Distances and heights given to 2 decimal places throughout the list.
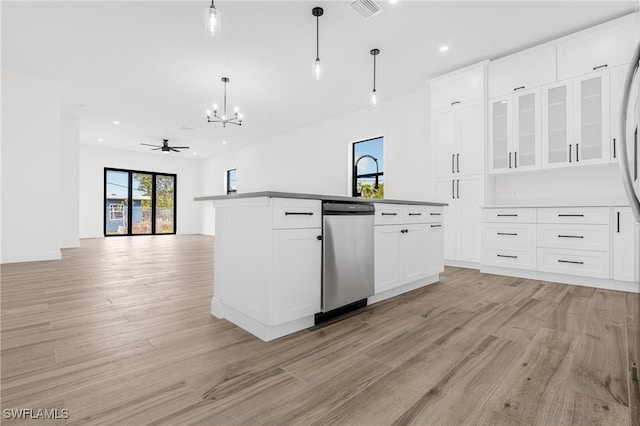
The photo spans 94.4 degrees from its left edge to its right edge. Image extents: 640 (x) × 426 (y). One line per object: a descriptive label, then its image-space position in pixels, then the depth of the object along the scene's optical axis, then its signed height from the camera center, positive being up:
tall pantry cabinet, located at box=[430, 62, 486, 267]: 4.07 +0.83
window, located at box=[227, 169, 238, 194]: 10.07 +1.08
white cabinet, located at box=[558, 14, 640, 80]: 3.09 +1.83
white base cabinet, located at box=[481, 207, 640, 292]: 2.95 -0.35
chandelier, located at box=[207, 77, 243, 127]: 4.76 +1.82
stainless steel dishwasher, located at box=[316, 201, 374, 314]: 2.02 -0.30
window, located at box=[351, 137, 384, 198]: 5.82 +0.90
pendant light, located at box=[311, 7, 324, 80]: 2.87 +2.08
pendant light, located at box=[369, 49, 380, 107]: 3.52 +2.02
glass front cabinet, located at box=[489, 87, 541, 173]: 3.68 +1.06
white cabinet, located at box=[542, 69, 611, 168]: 3.22 +1.05
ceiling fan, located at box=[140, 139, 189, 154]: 7.86 +1.72
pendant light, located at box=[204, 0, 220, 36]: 2.13 +1.39
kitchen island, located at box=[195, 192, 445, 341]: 1.75 -0.31
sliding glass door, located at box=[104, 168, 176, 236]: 9.63 +0.32
